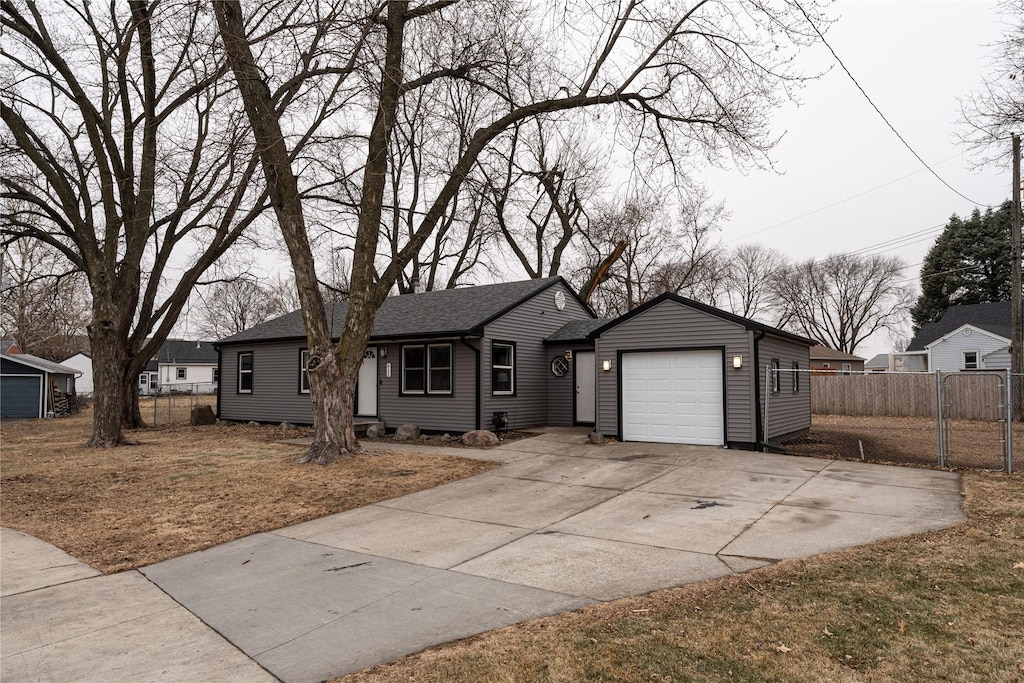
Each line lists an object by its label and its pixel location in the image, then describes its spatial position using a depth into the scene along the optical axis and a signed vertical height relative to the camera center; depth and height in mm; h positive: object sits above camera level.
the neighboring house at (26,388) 25016 -641
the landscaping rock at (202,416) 19938 -1495
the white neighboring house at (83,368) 52031 +361
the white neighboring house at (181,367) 50594 +362
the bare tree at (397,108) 10391 +4815
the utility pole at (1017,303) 16845 +1844
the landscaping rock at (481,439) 12828 -1517
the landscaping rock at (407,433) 14209 -1517
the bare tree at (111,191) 13531 +4590
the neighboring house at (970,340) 29734 +1293
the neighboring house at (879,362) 55388 +361
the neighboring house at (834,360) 35750 +364
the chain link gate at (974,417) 8828 -1358
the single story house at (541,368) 12016 +15
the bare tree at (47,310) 18405 +2858
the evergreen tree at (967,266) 36125 +6248
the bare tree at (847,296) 44062 +5255
